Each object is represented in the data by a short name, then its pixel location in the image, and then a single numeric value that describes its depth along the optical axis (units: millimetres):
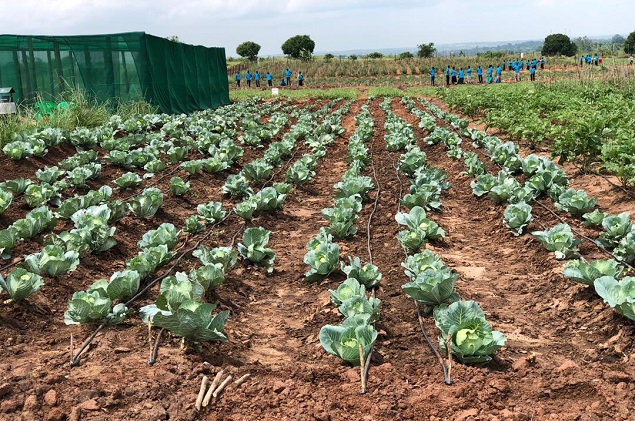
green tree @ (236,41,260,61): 106750
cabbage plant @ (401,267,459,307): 3840
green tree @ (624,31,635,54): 73856
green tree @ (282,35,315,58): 101125
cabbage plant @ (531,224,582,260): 5086
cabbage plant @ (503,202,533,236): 6078
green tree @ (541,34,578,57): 82631
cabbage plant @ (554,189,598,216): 6250
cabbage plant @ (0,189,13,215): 6223
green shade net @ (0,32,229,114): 16031
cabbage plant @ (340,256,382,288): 4512
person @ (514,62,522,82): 39409
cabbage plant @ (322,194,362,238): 6051
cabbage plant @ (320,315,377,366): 3234
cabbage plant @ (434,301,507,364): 3195
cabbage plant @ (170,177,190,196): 7812
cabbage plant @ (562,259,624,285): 4070
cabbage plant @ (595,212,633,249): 5012
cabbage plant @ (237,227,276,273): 5402
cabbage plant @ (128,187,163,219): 6719
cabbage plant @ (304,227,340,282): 4953
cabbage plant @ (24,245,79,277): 4527
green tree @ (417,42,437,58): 81188
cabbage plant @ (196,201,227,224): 6625
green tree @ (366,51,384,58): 85612
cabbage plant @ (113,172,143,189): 8062
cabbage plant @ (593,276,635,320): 3496
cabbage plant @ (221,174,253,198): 7910
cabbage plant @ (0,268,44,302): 4012
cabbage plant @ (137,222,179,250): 5215
